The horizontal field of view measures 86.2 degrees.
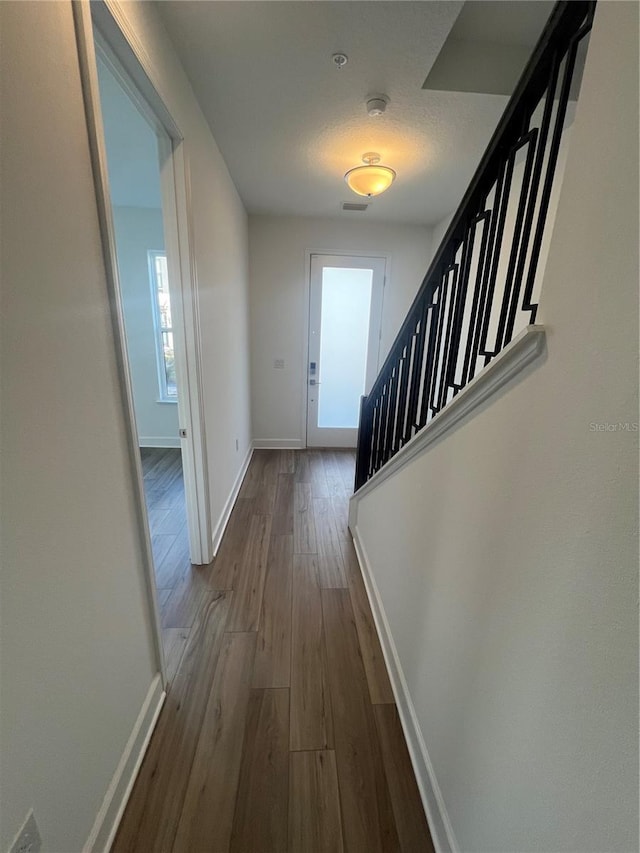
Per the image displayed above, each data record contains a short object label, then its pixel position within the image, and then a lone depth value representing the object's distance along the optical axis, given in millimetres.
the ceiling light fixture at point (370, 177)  2199
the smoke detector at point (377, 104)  1753
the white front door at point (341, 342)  3887
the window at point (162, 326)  3838
